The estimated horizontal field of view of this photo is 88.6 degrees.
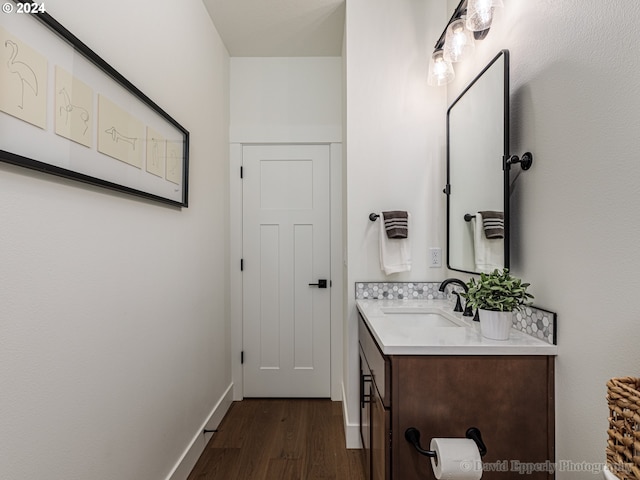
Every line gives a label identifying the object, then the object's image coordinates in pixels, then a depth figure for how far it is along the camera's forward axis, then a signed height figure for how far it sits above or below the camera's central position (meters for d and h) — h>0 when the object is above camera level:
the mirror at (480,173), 1.38 +0.33
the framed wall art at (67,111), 0.78 +0.39
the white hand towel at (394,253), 1.97 -0.08
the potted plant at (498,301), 1.16 -0.22
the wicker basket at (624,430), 0.57 -0.34
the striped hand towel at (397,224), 1.92 +0.10
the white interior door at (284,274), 2.68 -0.28
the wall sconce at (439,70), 1.80 +0.94
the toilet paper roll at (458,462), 0.95 -0.65
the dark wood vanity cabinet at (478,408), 1.09 -0.57
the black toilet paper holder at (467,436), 1.04 -0.65
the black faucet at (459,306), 1.59 -0.33
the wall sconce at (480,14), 1.39 +0.99
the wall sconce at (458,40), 1.61 +1.00
